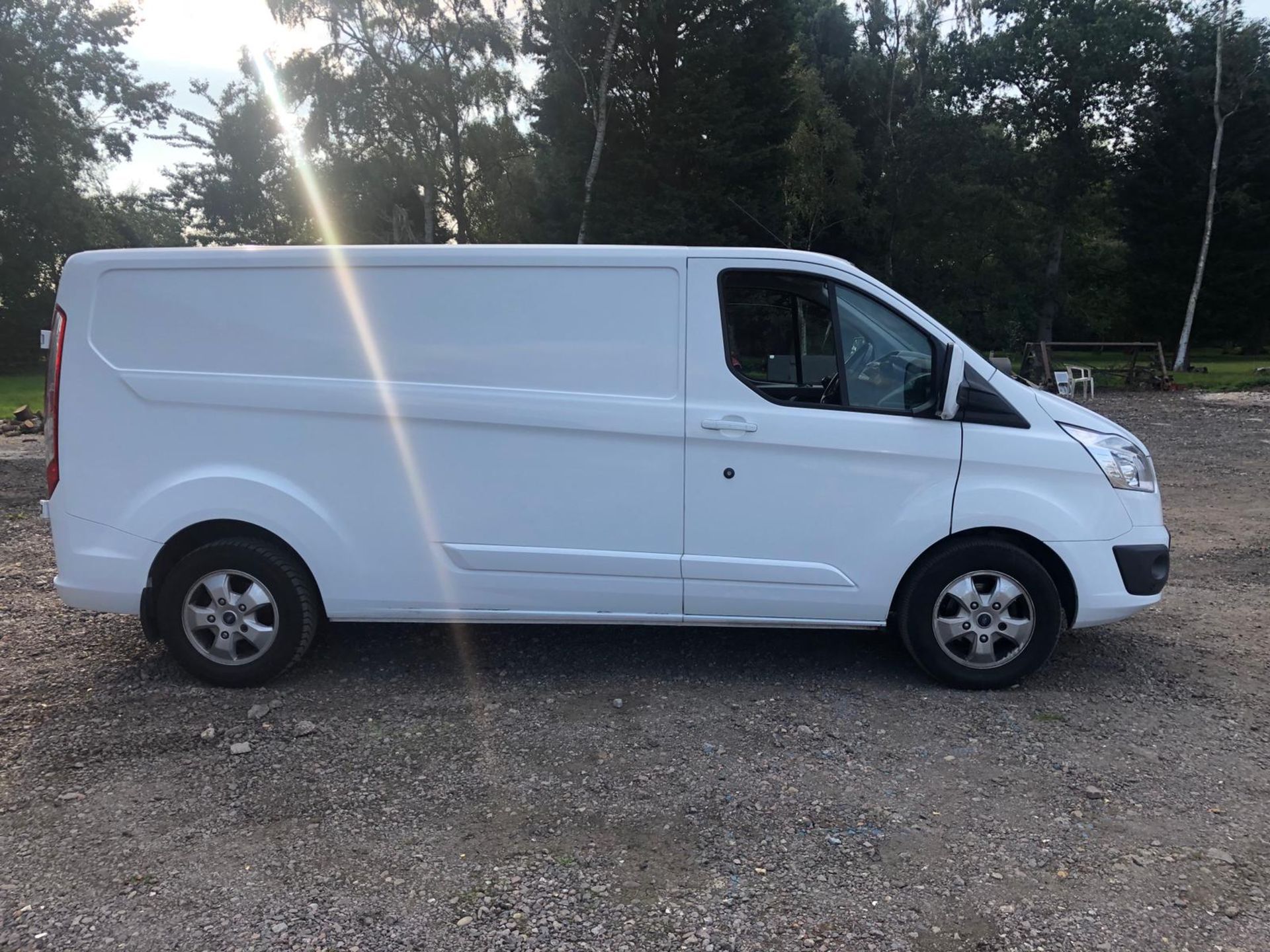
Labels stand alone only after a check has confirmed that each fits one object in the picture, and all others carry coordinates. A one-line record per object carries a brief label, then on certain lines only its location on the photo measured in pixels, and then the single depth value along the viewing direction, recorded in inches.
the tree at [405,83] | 1147.9
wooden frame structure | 838.5
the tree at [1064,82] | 1379.2
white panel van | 162.7
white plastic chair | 839.4
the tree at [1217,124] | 1163.3
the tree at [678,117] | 1089.4
